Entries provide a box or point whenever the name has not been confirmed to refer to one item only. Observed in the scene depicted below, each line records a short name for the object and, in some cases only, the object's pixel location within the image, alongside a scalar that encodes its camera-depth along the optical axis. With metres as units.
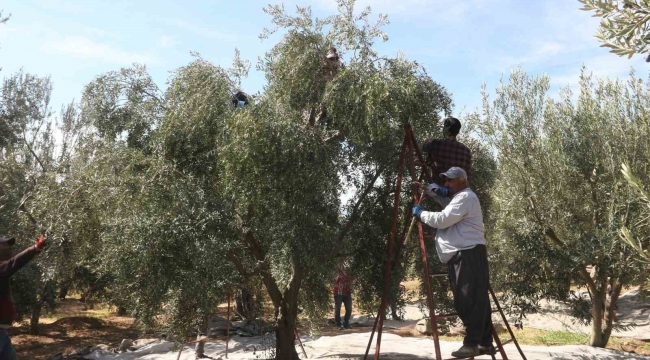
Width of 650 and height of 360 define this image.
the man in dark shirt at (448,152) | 7.84
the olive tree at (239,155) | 7.84
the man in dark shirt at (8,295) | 6.52
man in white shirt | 6.37
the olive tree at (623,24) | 4.51
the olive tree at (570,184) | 11.65
